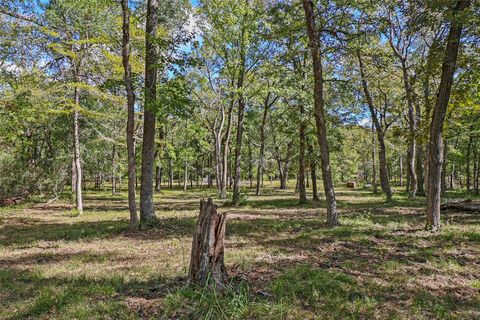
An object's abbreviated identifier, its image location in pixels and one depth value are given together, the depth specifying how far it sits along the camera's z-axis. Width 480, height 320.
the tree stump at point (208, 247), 4.98
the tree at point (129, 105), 10.28
